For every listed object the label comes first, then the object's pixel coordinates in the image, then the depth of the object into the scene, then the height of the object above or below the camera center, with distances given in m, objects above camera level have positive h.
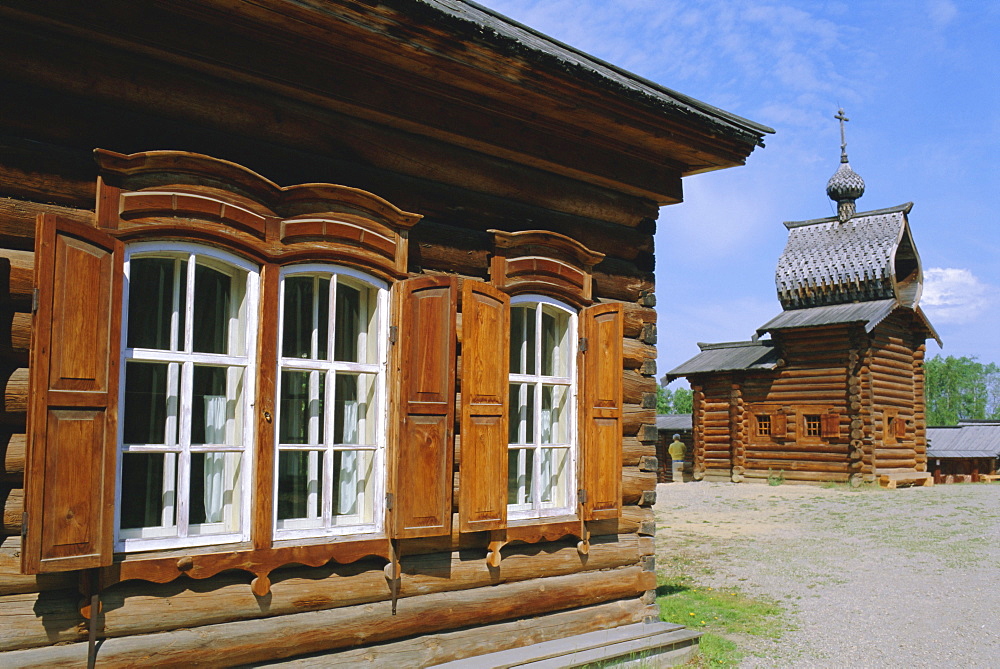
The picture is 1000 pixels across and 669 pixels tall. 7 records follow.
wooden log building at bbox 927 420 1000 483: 29.59 -1.41
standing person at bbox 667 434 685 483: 30.50 -1.55
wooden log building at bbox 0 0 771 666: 3.98 +0.45
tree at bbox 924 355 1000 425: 92.25 +2.56
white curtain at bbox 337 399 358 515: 5.05 -0.37
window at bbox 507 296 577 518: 5.99 +0.01
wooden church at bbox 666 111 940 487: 23.86 +1.26
